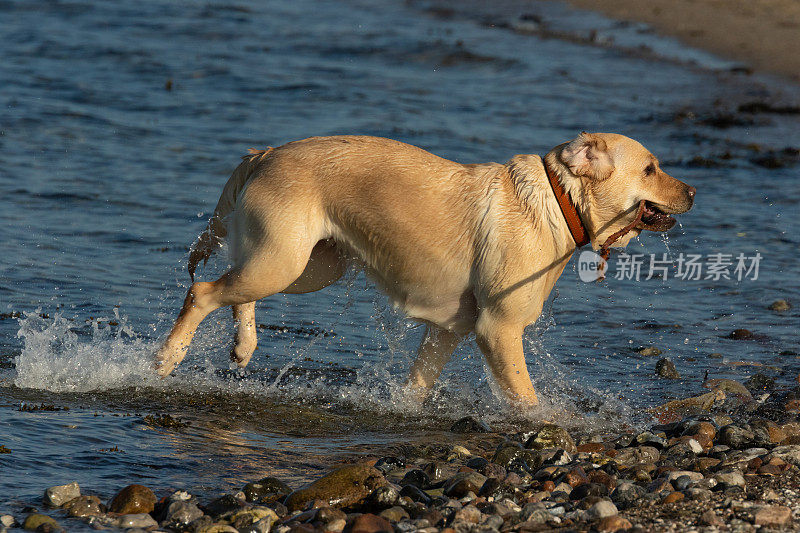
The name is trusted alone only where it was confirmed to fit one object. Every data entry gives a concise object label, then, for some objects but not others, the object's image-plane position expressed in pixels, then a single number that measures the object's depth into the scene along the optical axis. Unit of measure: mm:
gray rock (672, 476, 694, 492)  9937
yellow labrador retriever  11781
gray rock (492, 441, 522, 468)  10892
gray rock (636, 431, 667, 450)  11539
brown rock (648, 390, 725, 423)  12992
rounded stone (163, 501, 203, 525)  9109
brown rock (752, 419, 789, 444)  11781
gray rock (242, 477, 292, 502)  9719
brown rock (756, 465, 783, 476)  10297
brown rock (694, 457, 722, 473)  10711
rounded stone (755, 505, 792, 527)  8852
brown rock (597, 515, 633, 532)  8844
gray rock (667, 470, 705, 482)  10086
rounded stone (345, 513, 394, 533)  8789
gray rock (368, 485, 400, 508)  9484
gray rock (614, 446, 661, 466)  11109
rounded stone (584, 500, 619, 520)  9094
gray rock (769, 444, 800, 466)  10586
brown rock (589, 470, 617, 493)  10062
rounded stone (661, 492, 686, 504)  9547
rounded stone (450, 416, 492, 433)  12359
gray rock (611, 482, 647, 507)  9625
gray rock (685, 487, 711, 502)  9531
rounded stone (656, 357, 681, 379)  14664
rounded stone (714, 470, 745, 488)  9953
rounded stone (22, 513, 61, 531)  8844
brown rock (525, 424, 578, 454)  11484
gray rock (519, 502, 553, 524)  9109
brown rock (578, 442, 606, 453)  11586
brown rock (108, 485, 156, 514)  9305
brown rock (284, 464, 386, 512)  9617
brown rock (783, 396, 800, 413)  12922
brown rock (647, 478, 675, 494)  9898
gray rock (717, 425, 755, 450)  11437
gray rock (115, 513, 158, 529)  9047
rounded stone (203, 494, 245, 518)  9273
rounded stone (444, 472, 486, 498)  9898
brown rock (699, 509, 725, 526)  8916
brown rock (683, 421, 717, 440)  11711
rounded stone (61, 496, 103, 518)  9227
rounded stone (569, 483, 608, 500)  9805
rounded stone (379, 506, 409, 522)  9211
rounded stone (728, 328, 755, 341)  16312
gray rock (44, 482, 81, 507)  9344
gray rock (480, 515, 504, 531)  9055
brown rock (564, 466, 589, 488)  10195
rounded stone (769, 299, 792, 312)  17484
